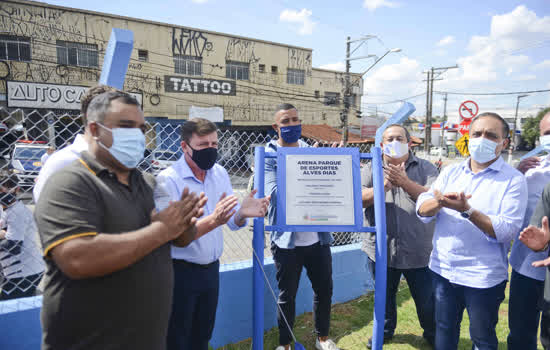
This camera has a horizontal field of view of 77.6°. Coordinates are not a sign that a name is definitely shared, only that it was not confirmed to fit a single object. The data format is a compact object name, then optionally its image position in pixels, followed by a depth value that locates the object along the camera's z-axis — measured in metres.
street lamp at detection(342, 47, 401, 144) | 20.23
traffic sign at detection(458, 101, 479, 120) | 7.92
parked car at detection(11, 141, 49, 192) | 3.69
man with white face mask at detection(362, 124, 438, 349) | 3.05
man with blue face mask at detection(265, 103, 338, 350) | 2.85
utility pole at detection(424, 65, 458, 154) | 30.50
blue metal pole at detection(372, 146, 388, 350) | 2.59
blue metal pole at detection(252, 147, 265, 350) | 2.53
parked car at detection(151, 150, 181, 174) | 4.00
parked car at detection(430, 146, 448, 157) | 44.34
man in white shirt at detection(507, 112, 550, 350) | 2.32
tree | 42.91
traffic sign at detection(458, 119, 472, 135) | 7.82
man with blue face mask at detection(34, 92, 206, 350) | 1.27
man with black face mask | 2.23
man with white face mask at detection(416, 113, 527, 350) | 2.17
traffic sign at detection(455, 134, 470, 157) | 6.84
